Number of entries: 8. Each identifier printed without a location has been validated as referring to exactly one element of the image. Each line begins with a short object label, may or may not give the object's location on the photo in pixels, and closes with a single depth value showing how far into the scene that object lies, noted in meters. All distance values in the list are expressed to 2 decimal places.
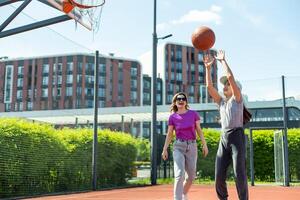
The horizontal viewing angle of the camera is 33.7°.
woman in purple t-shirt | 6.99
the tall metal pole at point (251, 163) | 16.24
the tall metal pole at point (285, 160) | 15.92
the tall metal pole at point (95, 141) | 14.03
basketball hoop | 9.80
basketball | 7.41
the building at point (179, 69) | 103.19
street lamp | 17.20
